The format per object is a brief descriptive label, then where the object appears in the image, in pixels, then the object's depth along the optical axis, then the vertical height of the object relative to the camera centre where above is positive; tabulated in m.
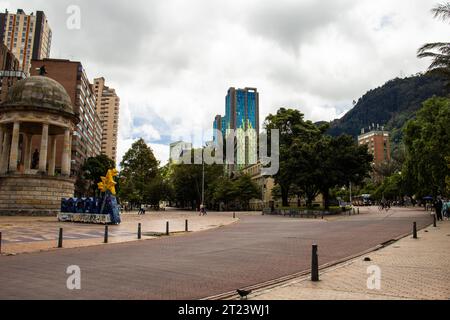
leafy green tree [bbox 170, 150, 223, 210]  88.00 +5.25
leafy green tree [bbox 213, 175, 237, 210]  81.25 +2.45
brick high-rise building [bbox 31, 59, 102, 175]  83.50 +25.86
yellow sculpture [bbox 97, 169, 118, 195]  29.44 +1.41
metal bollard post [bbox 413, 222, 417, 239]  18.44 -1.38
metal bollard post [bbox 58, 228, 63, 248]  14.97 -1.64
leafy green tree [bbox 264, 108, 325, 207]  52.06 +11.07
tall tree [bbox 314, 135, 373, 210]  50.97 +5.77
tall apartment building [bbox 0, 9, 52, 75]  139.88 +62.28
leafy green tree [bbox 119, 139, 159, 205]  83.57 +7.40
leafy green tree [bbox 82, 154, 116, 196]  88.41 +7.96
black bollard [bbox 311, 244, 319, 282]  8.26 -1.43
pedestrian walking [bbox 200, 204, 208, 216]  55.95 -1.19
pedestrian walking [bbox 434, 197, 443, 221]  35.34 -0.40
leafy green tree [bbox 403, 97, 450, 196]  35.34 +6.07
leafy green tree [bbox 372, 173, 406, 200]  83.04 +4.31
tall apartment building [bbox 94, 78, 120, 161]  172.88 +41.99
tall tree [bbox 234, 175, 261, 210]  80.94 +2.98
